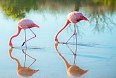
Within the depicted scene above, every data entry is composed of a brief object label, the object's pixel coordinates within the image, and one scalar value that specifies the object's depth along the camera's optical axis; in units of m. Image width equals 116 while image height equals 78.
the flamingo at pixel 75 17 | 13.39
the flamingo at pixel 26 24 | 13.02
